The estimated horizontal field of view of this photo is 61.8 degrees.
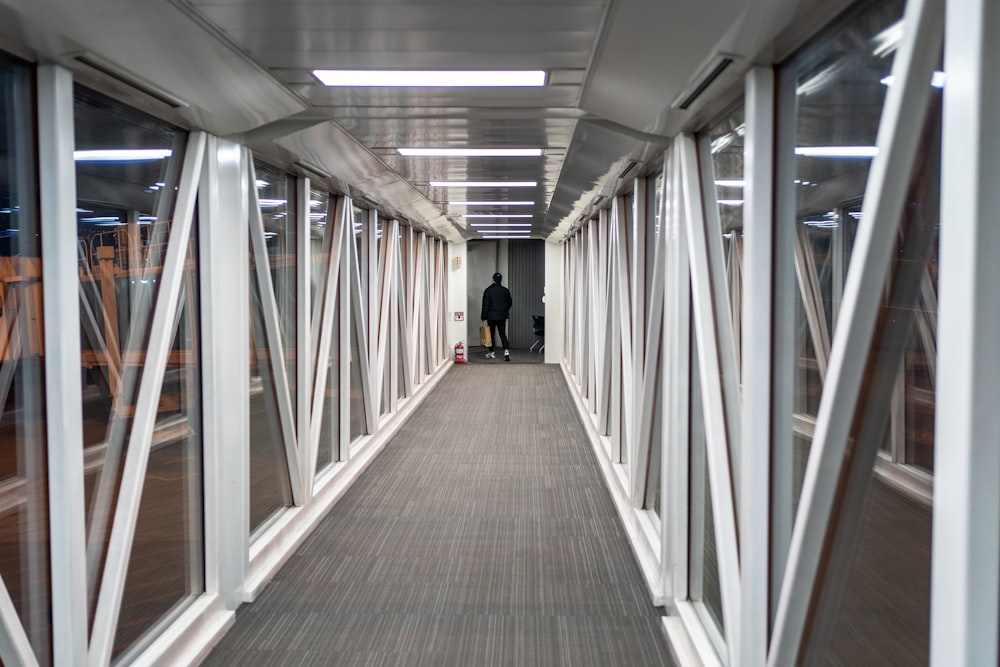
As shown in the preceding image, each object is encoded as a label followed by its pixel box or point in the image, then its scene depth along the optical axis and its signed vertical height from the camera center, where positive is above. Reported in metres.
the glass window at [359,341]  7.32 -0.35
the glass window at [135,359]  2.96 -0.23
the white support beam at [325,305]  5.94 -0.04
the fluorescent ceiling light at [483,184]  7.33 +1.03
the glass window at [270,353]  4.64 -0.30
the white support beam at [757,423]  2.60 -0.39
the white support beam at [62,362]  2.55 -0.19
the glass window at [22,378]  2.45 -0.23
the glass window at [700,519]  3.60 -0.98
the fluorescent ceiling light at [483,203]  9.15 +1.07
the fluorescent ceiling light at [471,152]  5.48 +0.99
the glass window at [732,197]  2.96 +0.38
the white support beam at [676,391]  3.71 -0.42
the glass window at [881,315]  1.64 -0.02
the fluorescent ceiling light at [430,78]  3.42 +0.93
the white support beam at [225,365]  3.85 -0.30
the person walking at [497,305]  16.94 -0.10
